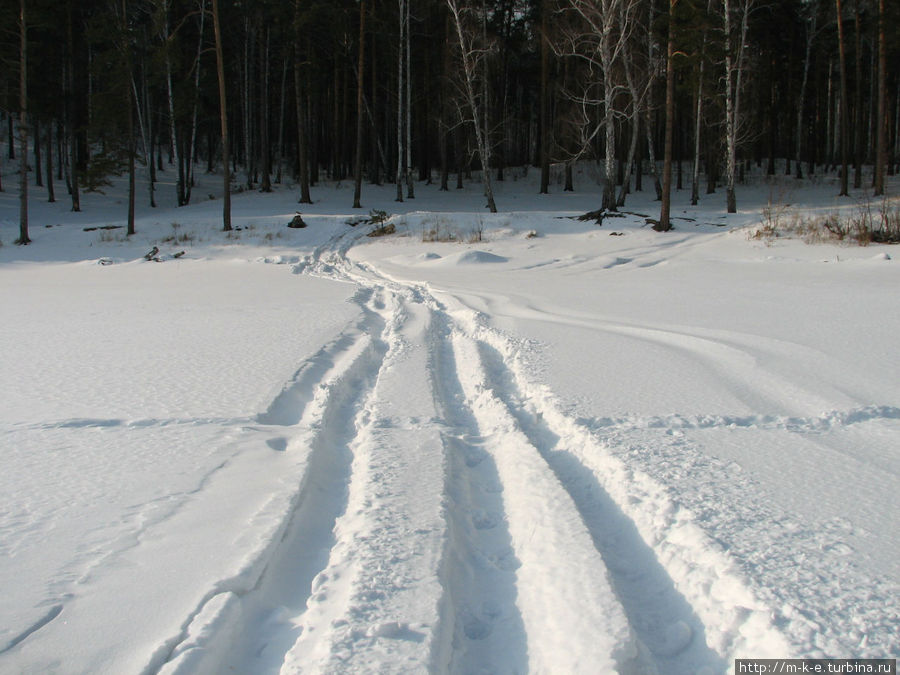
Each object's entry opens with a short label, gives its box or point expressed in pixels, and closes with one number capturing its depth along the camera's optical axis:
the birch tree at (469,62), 20.92
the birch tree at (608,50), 17.56
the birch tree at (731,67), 18.89
